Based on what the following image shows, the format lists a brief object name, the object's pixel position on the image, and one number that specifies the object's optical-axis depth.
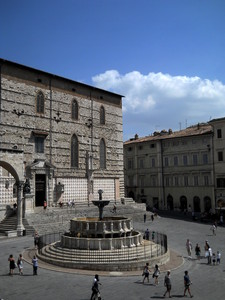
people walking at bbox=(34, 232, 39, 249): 21.02
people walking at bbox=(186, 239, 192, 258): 19.98
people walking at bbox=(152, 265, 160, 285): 14.50
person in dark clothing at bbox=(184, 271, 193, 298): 12.98
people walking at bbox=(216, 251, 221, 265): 18.38
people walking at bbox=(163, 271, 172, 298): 12.84
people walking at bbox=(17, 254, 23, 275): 15.68
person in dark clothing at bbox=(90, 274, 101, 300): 12.08
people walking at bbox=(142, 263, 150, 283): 14.57
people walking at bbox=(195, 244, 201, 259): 19.67
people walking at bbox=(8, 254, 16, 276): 15.41
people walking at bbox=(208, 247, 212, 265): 18.47
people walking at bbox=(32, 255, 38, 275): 15.40
